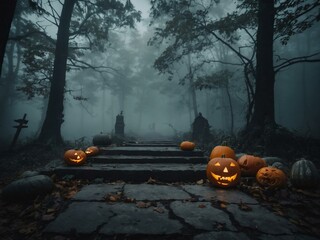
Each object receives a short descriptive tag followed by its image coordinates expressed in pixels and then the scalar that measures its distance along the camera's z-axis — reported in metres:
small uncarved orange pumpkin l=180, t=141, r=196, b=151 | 6.82
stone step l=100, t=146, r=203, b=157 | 6.69
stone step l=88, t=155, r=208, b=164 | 5.72
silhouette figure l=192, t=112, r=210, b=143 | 12.02
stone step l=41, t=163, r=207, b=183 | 4.54
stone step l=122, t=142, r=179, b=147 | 8.97
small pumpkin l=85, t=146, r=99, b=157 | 5.95
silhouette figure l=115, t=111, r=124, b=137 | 16.19
